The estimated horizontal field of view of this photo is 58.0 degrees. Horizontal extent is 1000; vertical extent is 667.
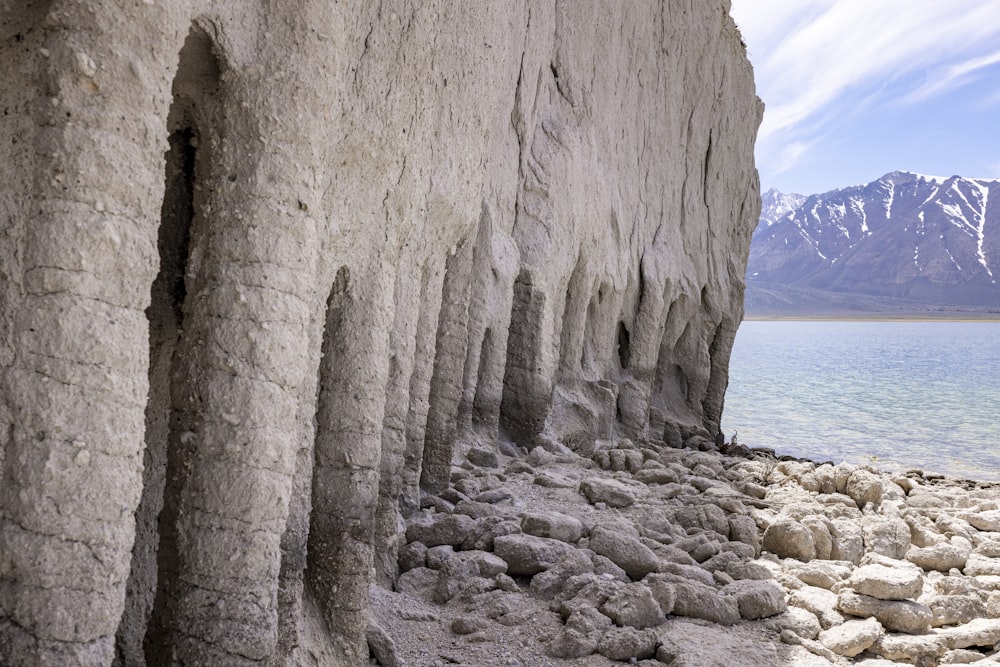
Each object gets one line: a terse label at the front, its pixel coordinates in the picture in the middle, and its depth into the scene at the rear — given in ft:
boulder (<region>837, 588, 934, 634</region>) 15.98
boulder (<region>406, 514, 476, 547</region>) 17.20
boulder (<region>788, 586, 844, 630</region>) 16.24
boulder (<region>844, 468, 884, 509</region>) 27.50
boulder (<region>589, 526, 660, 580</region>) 16.79
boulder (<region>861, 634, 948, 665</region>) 15.12
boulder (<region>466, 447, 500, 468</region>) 24.40
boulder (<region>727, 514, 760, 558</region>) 20.48
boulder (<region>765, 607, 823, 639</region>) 15.51
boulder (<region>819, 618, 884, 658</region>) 15.15
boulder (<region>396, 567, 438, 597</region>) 15.62
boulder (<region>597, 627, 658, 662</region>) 13.39
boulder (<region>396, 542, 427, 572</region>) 16.37
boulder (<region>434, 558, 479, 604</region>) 15.26
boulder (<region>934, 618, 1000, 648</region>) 15.64
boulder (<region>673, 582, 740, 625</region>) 15.43
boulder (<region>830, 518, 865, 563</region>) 20.54
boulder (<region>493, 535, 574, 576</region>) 16.26
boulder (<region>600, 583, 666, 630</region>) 14.42
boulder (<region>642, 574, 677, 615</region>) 15.28
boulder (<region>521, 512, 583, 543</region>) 17.62
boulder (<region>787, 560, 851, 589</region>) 18.20
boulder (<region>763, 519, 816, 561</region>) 20.21
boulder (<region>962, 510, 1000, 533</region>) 25.67
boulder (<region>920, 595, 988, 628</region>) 16.78
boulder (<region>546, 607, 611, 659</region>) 13.38
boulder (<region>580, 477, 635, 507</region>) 21.99
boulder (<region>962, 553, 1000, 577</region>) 20.06
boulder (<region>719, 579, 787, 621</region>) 15.93
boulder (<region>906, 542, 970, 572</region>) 20.77
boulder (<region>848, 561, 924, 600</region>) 16.33
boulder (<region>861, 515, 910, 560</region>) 21.11
